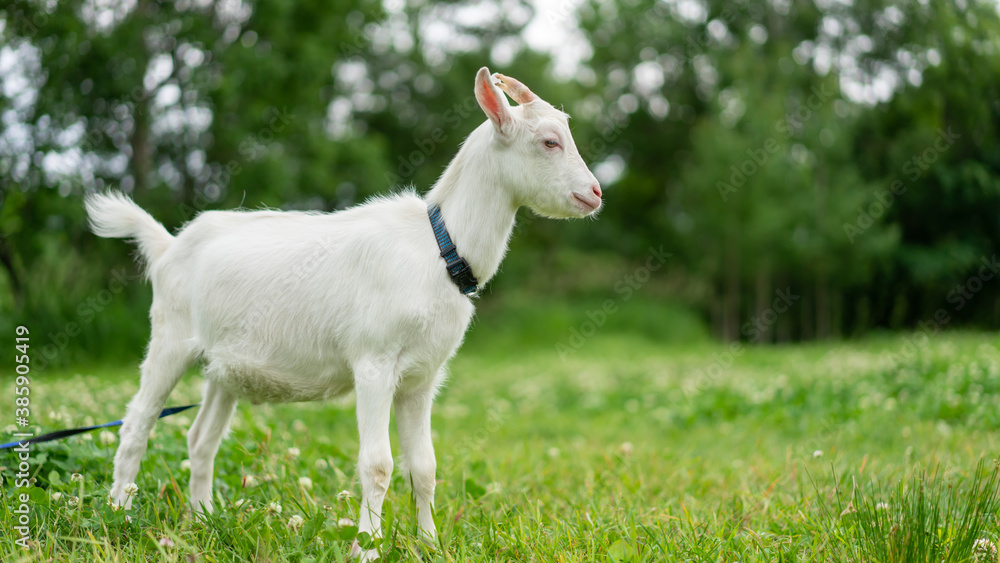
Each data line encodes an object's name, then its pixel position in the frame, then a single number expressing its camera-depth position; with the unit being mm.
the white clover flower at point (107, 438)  4203
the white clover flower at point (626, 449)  5207
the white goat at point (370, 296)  3006
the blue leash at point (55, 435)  3453
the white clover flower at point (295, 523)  3033
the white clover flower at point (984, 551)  2760
